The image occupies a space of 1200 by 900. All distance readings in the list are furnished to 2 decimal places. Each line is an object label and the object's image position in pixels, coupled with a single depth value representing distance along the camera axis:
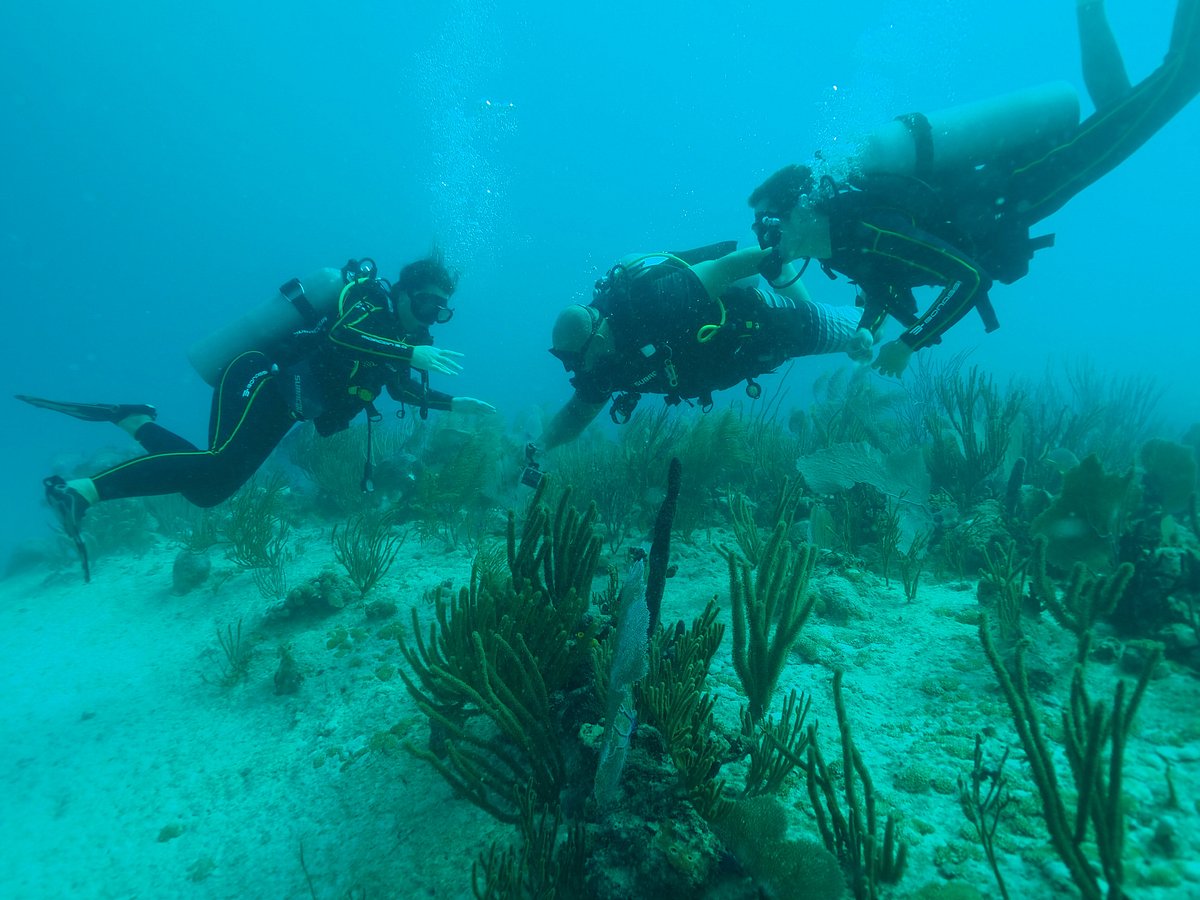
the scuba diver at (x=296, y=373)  4.71
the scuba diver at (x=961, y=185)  3.80
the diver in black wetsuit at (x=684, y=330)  4.49
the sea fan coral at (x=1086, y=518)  2.99
